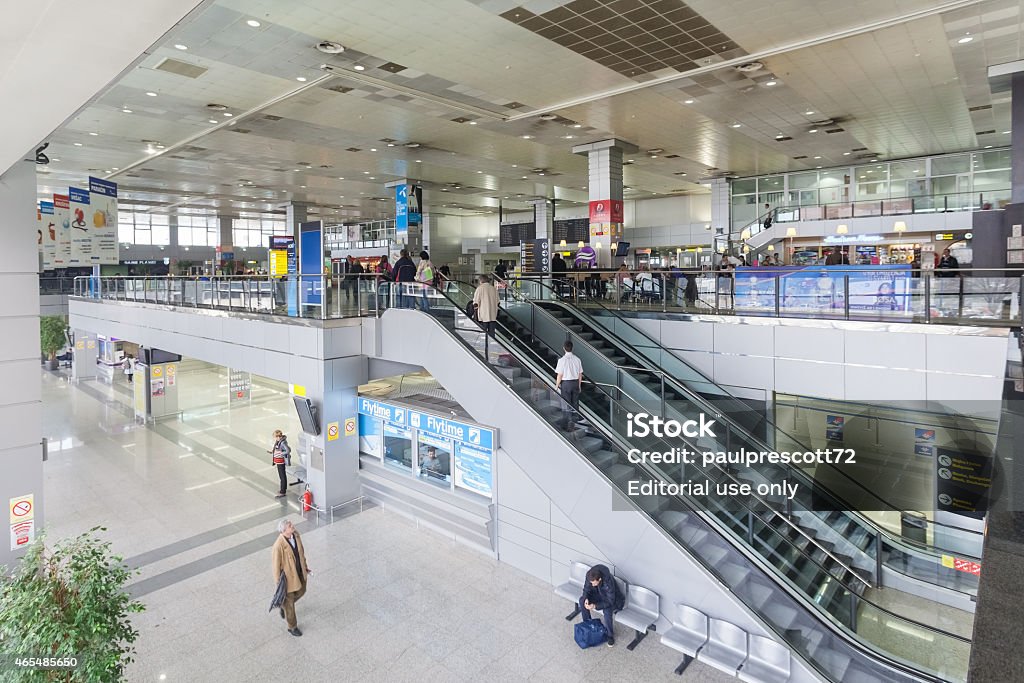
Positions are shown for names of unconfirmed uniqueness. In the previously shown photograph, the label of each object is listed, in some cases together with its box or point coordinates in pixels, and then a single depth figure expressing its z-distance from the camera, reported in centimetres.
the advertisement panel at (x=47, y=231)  1192
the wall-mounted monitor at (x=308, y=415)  1130
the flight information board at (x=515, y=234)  3328
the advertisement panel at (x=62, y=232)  1138
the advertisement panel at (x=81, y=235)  1138
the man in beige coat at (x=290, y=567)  714
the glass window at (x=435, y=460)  1073
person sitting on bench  696
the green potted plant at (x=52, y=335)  2589
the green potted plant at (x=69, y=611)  374
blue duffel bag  682
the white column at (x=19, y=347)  637
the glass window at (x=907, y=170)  2091
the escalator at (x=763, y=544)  598
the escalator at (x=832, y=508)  781
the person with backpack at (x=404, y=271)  1166
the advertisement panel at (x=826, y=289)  922
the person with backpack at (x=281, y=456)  1209
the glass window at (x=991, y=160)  1942
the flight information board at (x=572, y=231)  3291
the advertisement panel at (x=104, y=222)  1168
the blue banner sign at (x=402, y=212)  2272
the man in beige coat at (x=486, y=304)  966
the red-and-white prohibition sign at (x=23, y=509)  653
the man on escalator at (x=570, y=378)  830
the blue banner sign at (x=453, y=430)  984
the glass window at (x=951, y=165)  2006
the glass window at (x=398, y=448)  1145
